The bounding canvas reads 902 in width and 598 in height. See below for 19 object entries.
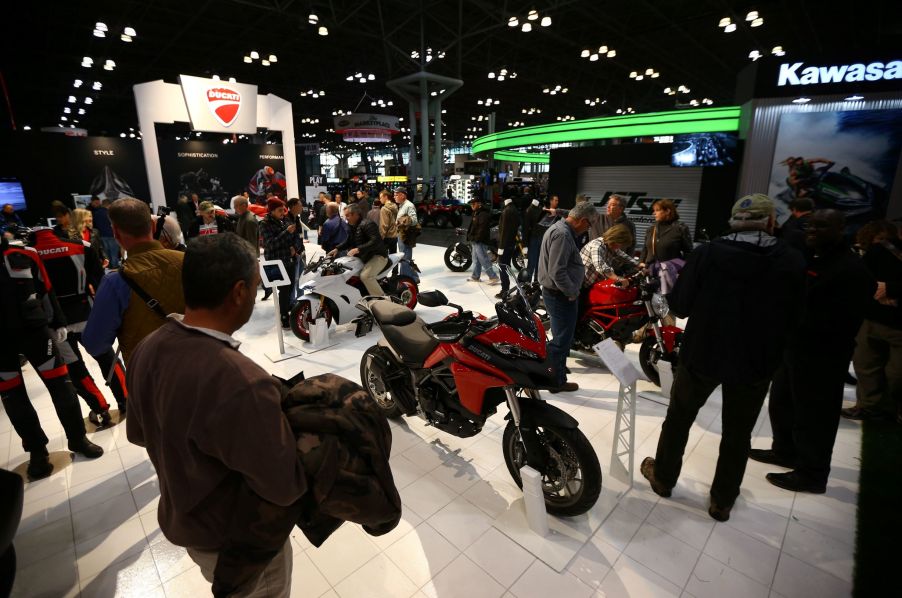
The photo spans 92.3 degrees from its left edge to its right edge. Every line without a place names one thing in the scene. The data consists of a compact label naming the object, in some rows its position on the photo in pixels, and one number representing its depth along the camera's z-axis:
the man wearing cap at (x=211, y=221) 6.55
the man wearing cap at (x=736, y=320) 1.97
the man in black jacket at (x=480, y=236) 6.87
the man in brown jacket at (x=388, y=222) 6.95
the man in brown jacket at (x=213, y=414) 0.91
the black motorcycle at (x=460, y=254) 8.46
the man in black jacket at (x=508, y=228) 6.63
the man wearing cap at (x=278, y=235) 5.04
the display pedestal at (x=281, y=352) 4.30
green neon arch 9.56
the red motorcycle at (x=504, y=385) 2.20
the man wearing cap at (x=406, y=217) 7.23
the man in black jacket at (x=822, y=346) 2.30
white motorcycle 4.80
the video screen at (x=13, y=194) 11.66
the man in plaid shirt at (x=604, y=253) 3.77
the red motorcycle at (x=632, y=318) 3.53
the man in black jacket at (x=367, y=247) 5.04
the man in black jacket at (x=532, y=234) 6.96
